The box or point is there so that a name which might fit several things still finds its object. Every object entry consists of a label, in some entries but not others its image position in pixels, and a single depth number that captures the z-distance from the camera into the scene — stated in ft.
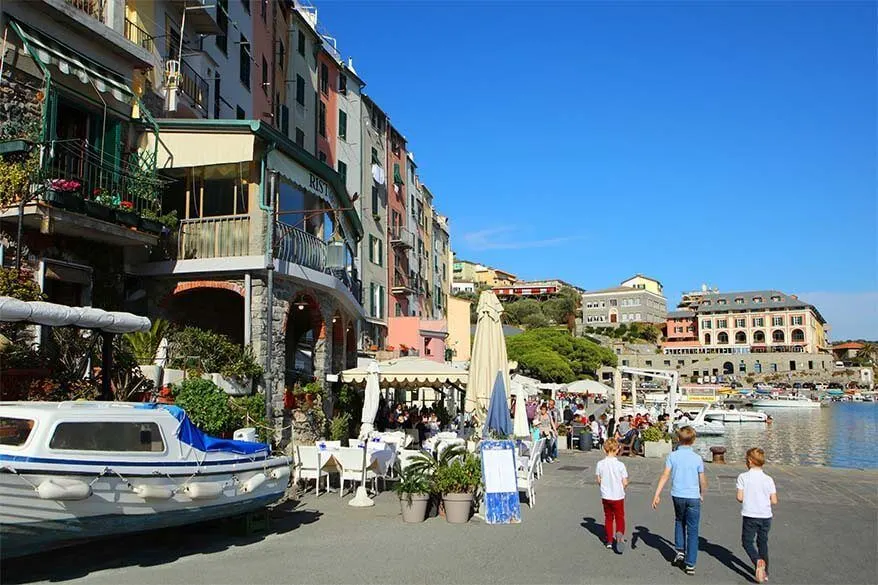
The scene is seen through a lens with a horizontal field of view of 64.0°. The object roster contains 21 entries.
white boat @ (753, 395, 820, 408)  310.45
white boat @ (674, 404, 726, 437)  159.02
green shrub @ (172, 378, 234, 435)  42.78
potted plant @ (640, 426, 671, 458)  70.90
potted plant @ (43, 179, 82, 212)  39.68
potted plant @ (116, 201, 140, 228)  45.42
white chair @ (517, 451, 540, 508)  40.98
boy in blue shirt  26.66
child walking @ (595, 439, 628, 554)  29.53
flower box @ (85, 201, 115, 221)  42.57
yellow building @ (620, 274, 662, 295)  587.02
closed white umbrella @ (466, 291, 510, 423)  50.83
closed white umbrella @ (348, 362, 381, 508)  48.03
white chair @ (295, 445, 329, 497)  42.50
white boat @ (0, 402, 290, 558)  23.08
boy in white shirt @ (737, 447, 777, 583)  25.52
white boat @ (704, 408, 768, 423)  204.85
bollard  69.07
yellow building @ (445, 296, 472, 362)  153.17
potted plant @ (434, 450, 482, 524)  34.86
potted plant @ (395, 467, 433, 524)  34.71
